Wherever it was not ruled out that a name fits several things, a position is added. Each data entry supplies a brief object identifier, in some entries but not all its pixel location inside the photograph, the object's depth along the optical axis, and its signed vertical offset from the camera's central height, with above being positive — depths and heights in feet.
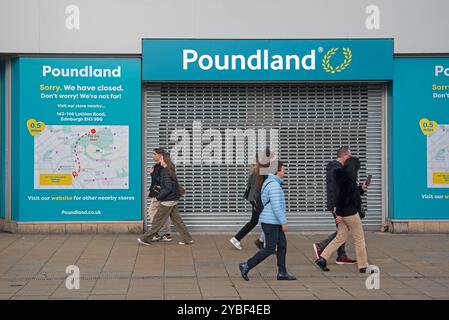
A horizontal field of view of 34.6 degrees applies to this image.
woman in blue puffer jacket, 30.89 -3.09
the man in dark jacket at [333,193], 34.37 -1.89
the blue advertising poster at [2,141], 47.03 +0.80
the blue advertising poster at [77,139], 45.14 +0.90
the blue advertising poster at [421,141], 46.50 +0.80
